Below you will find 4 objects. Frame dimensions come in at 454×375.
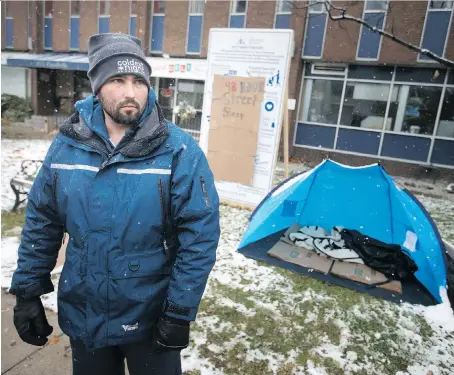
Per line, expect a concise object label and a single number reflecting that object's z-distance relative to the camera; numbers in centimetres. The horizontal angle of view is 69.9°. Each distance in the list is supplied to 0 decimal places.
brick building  1028
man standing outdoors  151
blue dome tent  379
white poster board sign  523
